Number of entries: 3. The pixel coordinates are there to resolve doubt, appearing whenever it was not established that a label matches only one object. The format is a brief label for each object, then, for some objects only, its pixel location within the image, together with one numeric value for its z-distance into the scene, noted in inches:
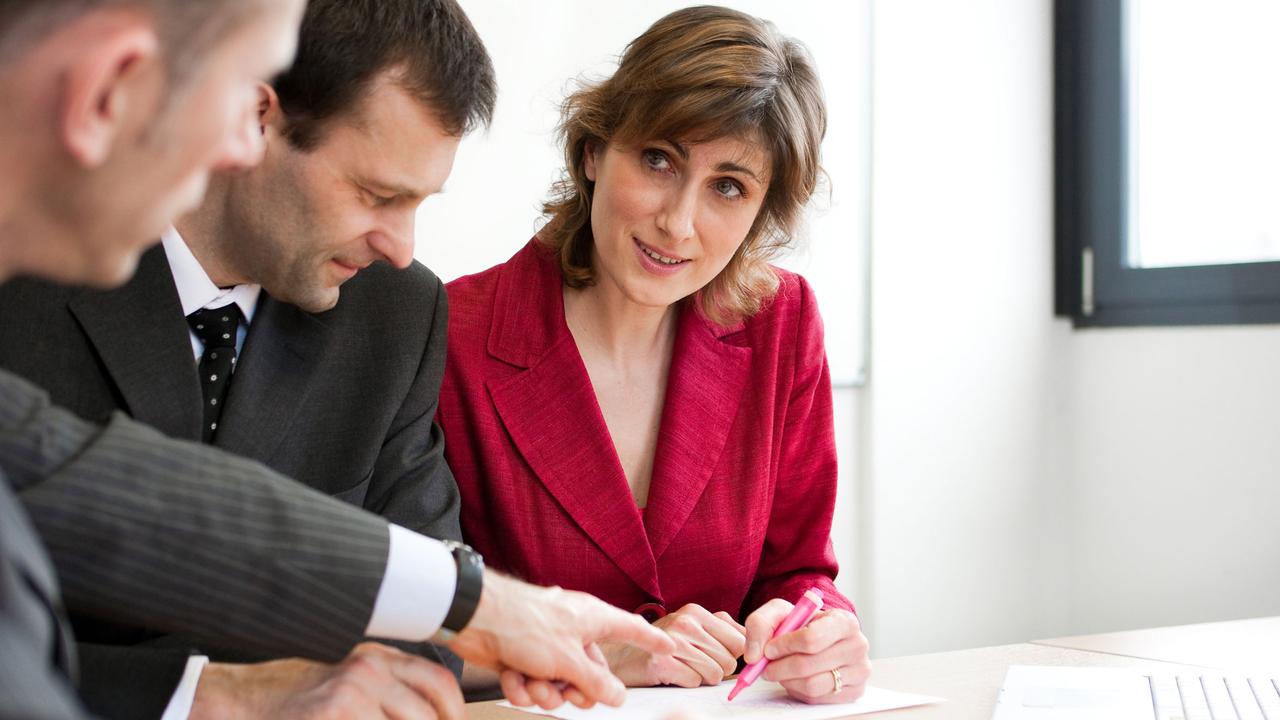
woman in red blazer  75.4
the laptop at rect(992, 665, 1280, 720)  55.9
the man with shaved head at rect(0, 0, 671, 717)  28.5
